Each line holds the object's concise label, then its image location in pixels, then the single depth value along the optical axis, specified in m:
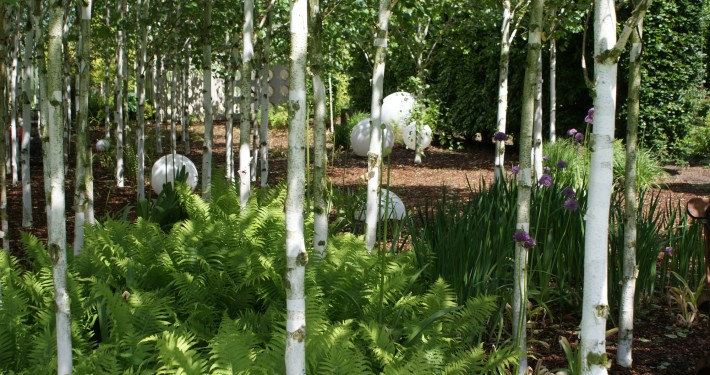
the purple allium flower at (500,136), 4.82
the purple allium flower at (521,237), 3.05
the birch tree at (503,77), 6.73
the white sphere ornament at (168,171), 8.64
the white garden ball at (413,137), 14.05
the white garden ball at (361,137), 13.91
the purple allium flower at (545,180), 3.59
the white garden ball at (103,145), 11.50
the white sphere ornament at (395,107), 15.24
